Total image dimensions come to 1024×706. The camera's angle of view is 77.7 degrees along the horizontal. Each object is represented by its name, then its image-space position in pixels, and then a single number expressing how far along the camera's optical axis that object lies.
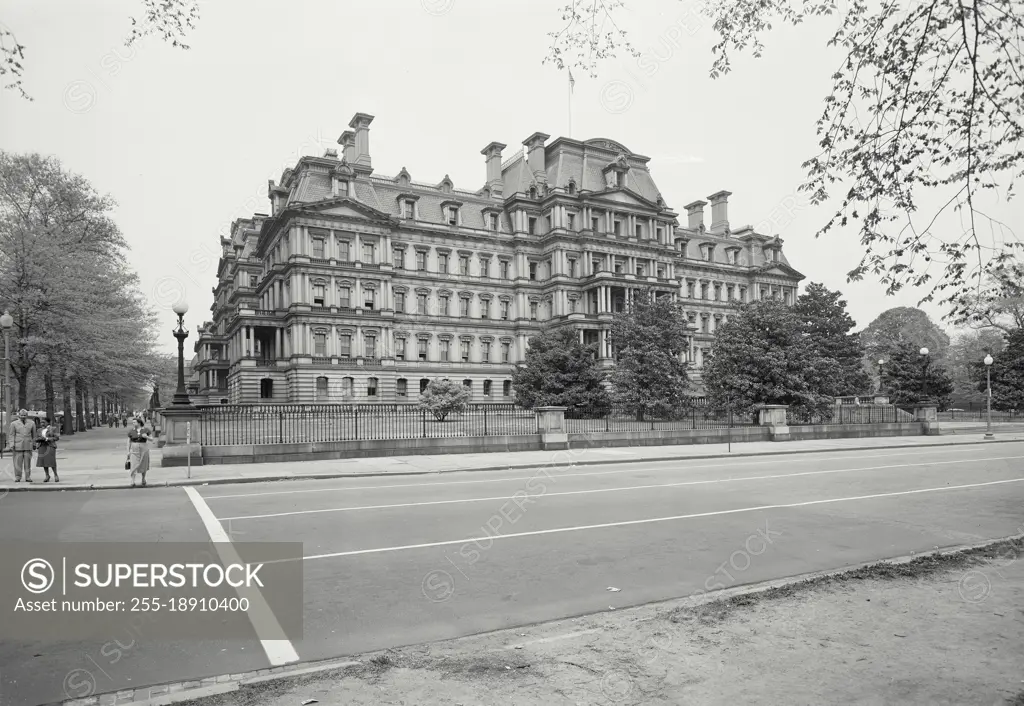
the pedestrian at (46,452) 15.87
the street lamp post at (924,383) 55.72
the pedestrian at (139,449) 15.18
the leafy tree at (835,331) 61.12
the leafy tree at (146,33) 7.03
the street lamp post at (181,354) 20.01
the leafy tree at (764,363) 35.38
